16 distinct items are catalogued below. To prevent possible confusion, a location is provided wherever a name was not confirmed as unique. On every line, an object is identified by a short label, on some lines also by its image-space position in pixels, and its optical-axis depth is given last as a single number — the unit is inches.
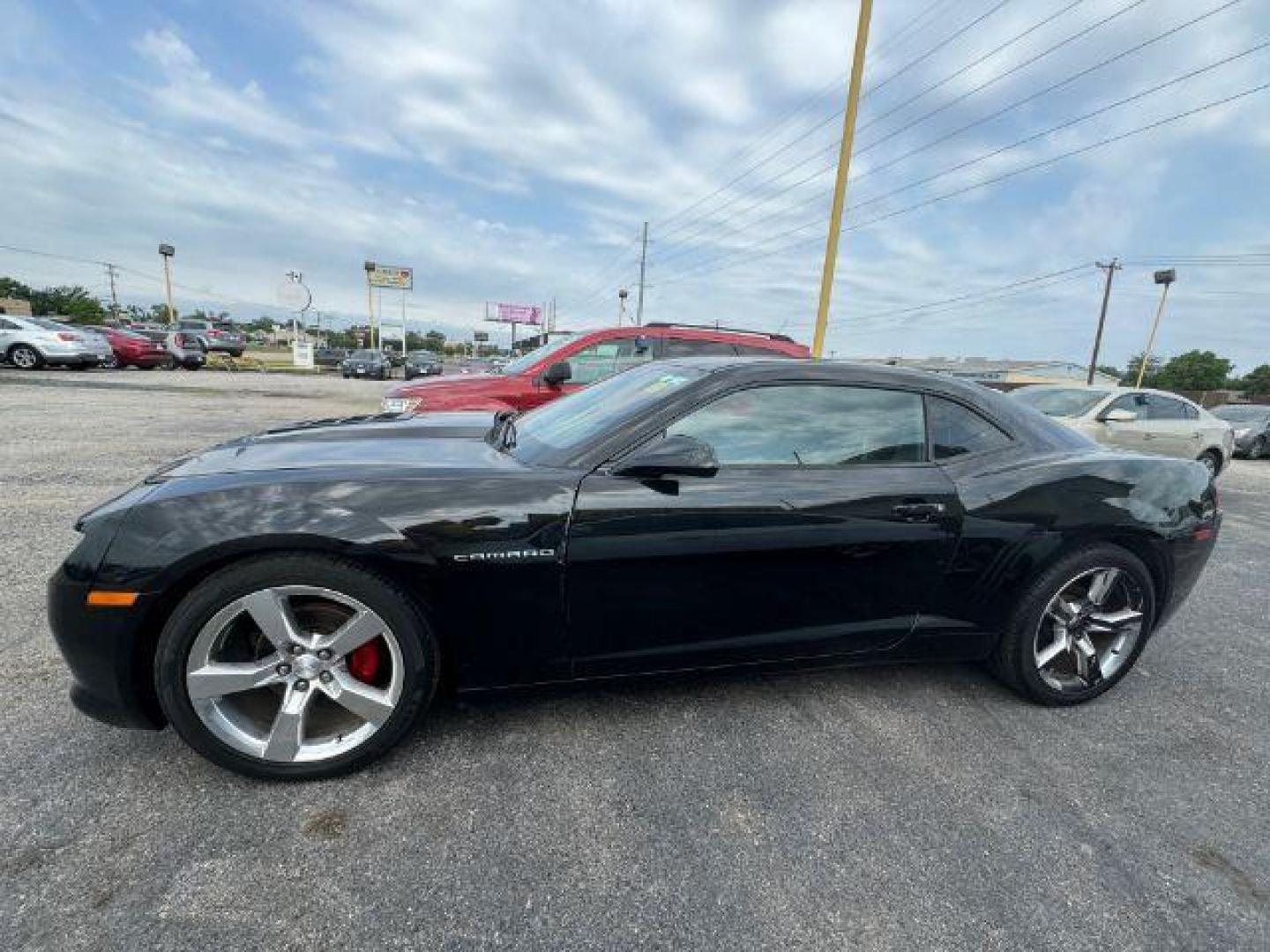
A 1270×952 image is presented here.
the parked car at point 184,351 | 861.2
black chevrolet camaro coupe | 71.9
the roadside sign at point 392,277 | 2086.6
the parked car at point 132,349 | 752.7
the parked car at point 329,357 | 1740.4
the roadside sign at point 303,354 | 1273.4
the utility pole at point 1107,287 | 1450.5
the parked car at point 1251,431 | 584.1
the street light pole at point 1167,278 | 1154.0
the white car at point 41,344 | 607.5
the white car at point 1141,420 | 304.8
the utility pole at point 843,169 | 363.9
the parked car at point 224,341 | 1157.1
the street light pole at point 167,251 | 1268.5
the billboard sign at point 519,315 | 3356.3
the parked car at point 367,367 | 1133.1
